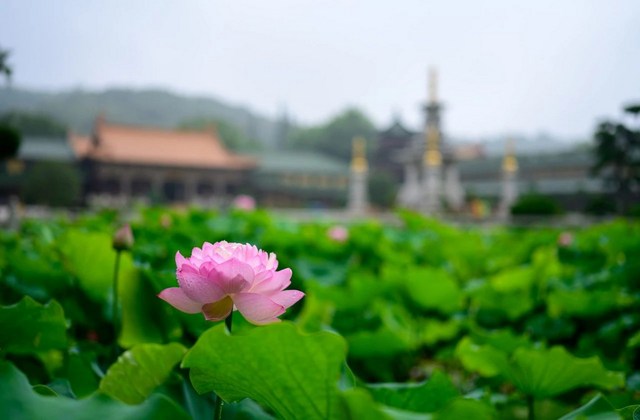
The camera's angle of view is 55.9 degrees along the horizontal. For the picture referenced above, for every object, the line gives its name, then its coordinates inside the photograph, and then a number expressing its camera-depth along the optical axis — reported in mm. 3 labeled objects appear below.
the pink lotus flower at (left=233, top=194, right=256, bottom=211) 2924
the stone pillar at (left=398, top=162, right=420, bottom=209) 15633
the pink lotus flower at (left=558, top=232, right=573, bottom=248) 1911
